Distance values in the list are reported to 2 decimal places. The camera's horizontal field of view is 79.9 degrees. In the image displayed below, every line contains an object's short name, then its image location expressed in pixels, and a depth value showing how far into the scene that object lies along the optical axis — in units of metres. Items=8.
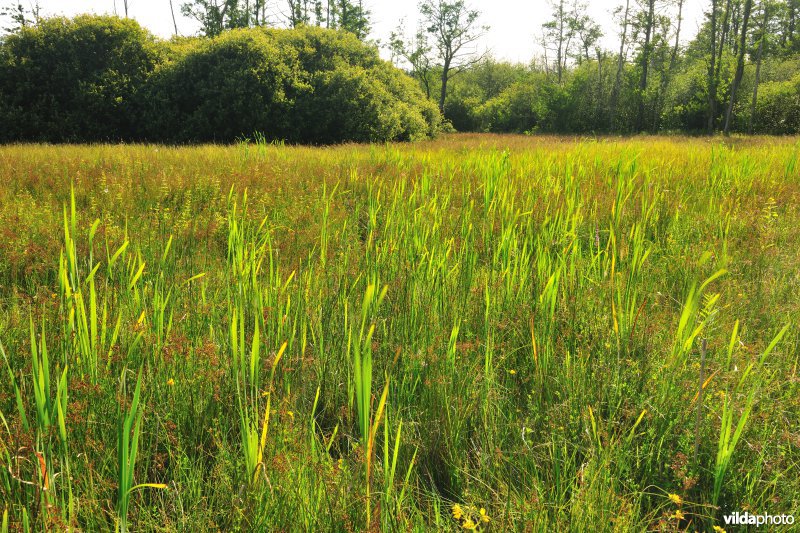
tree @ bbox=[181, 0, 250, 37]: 37.84
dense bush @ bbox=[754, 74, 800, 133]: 26.30
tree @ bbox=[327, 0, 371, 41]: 38.99
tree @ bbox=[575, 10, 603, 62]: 39.84
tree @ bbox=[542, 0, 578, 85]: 41.24
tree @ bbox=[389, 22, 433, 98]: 36.97
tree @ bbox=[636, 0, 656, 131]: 30.17
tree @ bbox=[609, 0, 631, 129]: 31.28
